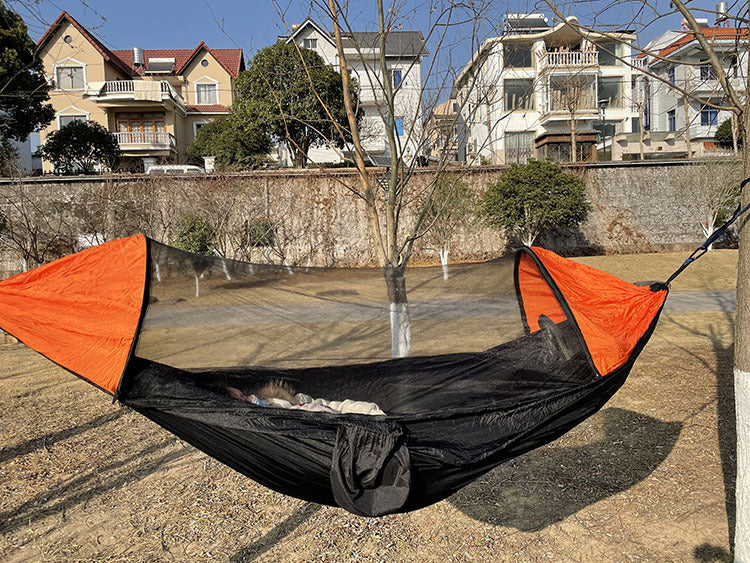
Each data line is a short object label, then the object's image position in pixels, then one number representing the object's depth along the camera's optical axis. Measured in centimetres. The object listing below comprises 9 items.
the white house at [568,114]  1448
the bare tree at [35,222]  894
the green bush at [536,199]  995
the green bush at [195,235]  909
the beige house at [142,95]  1727
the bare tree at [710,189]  1088
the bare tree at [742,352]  190
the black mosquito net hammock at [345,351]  181
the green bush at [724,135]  1616
